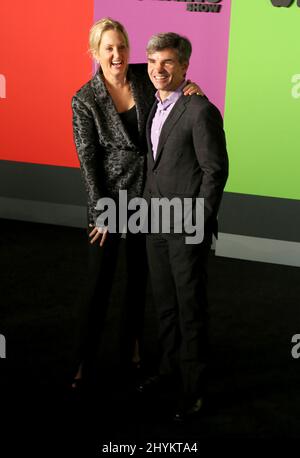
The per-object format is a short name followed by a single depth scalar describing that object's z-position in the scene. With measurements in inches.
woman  129.6
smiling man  120.5
